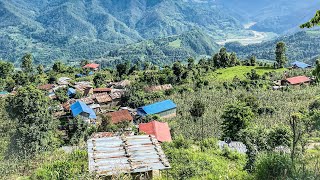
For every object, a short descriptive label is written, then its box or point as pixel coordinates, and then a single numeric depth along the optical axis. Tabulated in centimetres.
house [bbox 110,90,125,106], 5099
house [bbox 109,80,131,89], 5828
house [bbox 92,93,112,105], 4969
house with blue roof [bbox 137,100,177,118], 4066
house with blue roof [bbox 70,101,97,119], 4016
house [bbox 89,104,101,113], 4615
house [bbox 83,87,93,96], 5478
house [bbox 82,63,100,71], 9106
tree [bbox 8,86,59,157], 2431
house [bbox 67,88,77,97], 5502
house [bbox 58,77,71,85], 6172
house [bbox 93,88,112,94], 5496
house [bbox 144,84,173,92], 5188
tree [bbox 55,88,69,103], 5166
